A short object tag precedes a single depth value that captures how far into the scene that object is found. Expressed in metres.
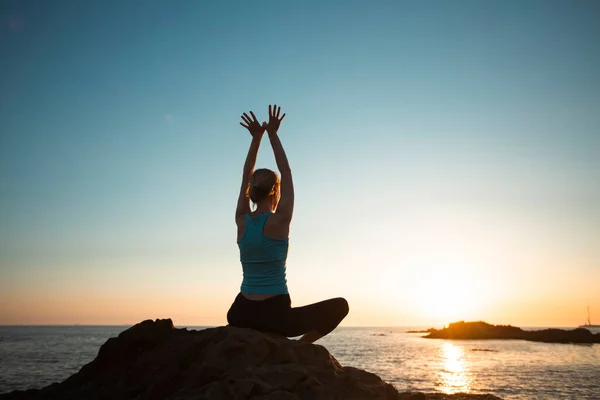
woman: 4.39
